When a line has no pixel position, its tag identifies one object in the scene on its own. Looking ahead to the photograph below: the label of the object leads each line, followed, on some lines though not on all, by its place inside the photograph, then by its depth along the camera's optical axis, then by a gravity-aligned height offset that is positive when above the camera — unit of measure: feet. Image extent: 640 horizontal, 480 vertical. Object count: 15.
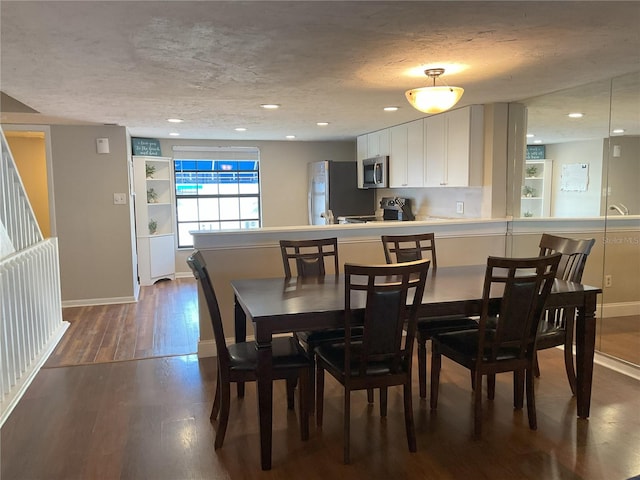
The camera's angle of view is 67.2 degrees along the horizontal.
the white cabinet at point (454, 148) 14.37 +1.53
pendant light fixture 9.31 +1.94
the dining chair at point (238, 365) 7.91 -2.76
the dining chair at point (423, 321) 9.75 -2.62
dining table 7.45 -1.81
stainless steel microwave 19.74 +1.09
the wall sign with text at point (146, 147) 21.84 +2.46
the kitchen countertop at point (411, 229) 12.35 -0.89
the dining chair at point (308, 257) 10.94 -1.35
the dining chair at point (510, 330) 7.89 -2.27
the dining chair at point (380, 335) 7.30 -2.16
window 24.32 +0.54
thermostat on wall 17.99 +2.10
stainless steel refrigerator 22.72 +0.23
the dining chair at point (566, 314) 9.17 -2.46
